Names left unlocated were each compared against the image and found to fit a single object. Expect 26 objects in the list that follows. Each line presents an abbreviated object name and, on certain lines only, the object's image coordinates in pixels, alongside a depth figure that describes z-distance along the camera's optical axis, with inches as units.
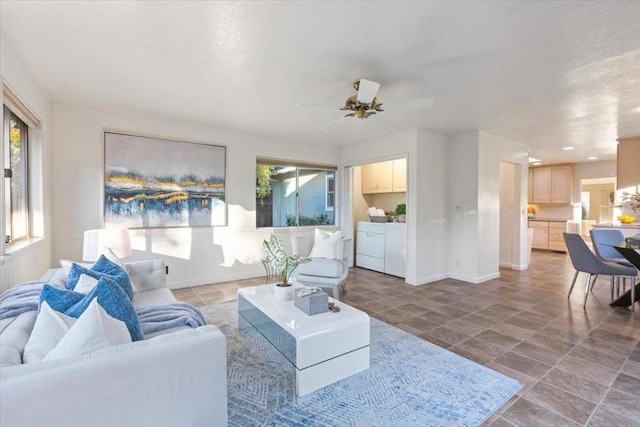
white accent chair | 153.6
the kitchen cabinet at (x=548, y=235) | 308.7
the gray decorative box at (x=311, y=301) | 89.1
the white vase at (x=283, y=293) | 101.7
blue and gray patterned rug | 69.2
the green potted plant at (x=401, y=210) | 222.5
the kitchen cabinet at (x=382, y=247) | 202.8
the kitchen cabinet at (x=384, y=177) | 232.5
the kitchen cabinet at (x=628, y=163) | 196.4
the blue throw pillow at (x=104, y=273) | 77.8
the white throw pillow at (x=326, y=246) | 167.0
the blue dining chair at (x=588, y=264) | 140.7
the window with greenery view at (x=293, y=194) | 207.8
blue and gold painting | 155.7
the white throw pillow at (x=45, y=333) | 45.5
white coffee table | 76.5
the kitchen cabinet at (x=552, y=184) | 310.2
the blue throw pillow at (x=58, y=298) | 56.0
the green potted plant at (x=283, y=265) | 102.2
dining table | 127.9
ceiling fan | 102.0
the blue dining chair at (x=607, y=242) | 180.9
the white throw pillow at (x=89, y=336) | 43.3
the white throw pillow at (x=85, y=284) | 70.5
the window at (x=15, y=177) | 98.3
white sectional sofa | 36.4
